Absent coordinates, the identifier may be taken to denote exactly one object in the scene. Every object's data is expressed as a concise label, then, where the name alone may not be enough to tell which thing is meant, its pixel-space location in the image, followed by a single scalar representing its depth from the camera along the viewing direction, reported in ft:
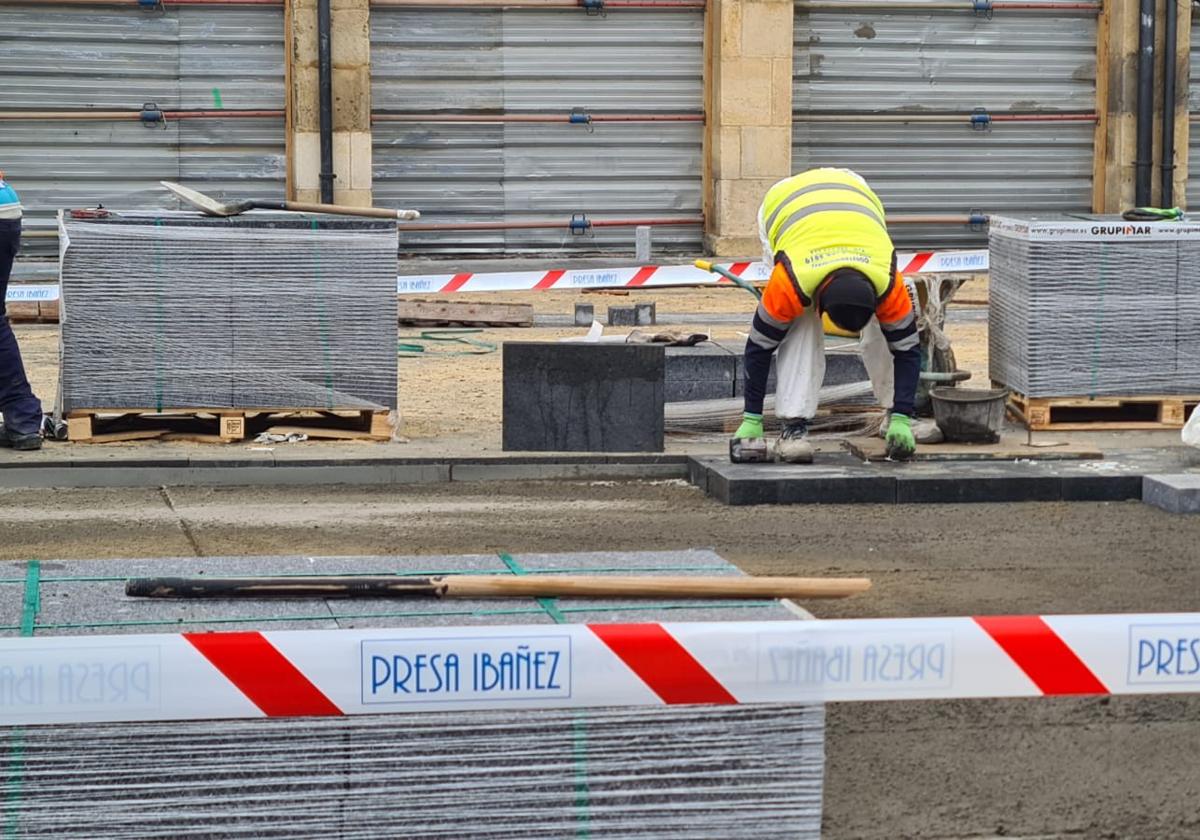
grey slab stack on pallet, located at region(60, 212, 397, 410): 37.91
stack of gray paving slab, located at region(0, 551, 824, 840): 15.08
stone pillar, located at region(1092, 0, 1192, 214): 80.84
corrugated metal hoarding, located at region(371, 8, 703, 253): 77.66
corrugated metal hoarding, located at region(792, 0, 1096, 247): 80.94
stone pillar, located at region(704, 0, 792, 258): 76.89
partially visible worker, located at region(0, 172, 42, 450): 37.55
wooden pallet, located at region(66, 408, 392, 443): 38.50
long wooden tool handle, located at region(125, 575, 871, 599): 16.96
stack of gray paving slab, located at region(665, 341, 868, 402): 40.91
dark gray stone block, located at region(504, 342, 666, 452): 37.55
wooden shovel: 38.88
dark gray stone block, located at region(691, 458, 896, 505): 34.12
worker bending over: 34.63
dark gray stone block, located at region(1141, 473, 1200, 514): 33.01
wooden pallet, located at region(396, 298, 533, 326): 61.00
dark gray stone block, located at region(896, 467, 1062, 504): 34.30
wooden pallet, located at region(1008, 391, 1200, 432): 40.29
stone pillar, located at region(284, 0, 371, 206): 75.20
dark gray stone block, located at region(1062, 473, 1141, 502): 34.47
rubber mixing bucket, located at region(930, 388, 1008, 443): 37.86
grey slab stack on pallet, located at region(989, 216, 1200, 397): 39.86
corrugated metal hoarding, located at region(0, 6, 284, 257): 75.41
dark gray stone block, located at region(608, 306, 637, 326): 59.88
